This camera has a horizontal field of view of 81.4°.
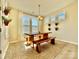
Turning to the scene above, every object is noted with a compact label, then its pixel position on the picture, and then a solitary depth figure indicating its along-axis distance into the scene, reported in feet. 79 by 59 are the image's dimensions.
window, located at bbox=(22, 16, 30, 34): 12.06
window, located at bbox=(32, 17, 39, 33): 13.53
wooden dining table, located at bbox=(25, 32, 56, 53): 7.37
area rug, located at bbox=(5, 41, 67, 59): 6.14
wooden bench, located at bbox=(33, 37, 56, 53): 7.26
